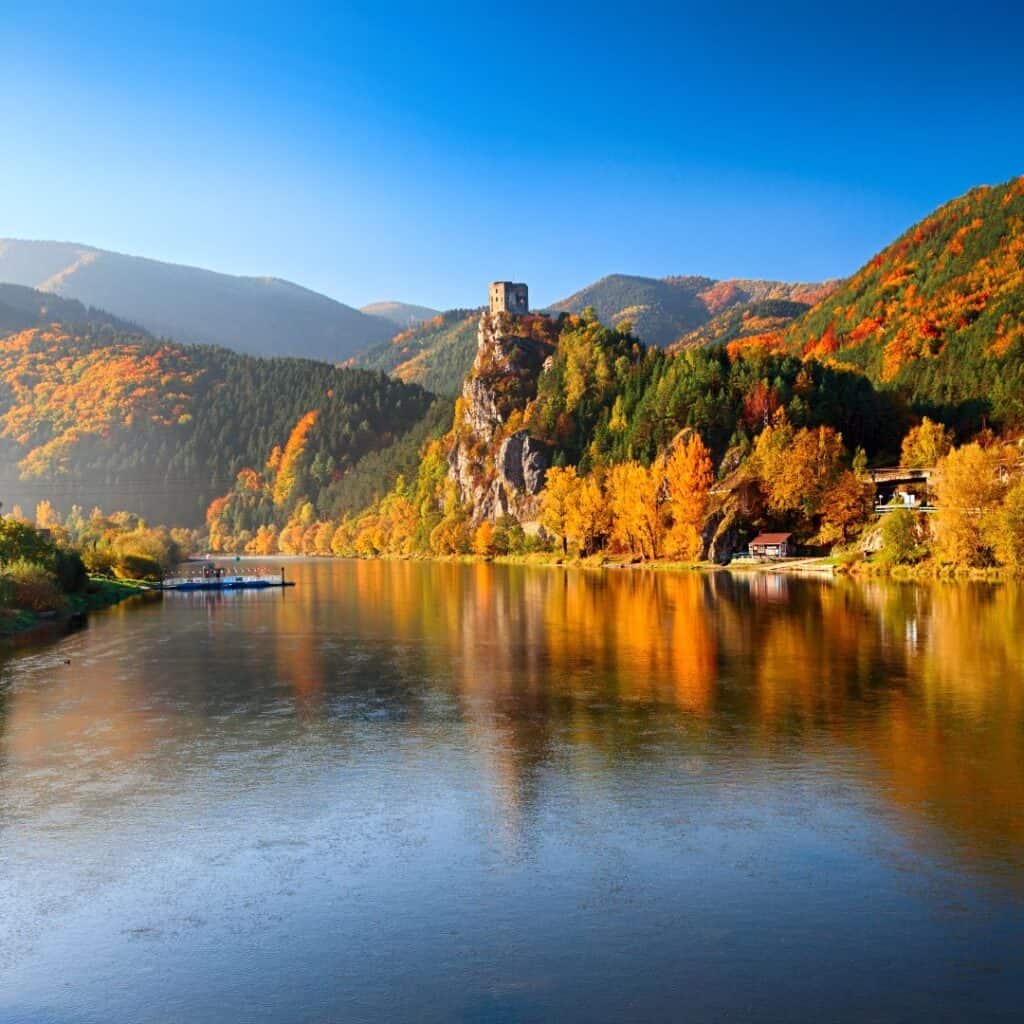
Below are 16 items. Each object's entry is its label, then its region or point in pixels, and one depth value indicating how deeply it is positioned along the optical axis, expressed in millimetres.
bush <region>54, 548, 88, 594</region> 79125
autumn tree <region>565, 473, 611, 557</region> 143750
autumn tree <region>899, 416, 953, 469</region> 130375
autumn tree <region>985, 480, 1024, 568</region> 84125
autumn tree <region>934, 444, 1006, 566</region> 90062
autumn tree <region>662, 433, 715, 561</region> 129875
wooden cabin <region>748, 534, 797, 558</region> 122625
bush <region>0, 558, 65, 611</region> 65062
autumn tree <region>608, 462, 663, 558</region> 134000
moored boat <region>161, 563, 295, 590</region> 111625
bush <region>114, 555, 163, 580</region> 114250
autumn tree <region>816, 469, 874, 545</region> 119688
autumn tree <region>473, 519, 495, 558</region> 172125
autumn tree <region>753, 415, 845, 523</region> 126500
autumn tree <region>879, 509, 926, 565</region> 98375
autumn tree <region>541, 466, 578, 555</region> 150750
